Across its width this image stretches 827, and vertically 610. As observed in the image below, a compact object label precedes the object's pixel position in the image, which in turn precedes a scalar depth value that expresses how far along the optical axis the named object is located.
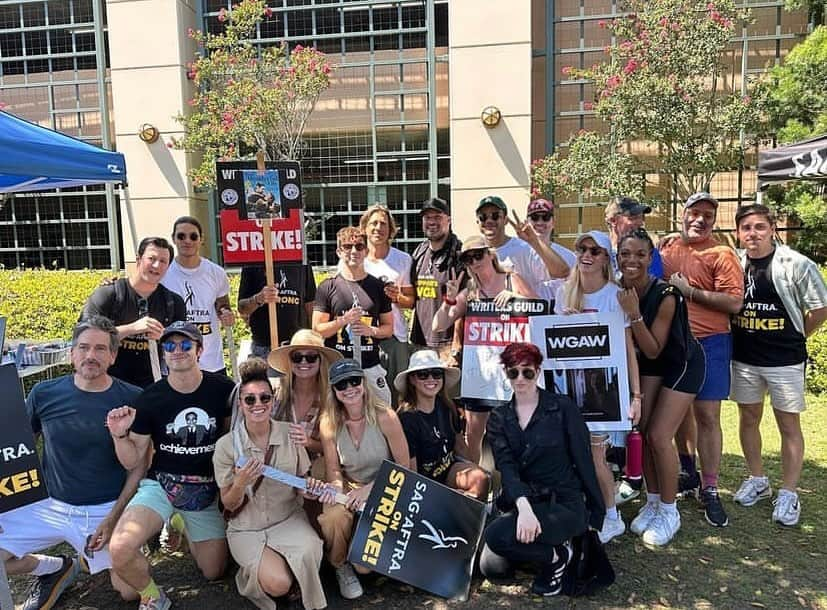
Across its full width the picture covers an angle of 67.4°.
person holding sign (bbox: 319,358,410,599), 3.53
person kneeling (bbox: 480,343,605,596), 3.37
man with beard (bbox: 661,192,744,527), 3.93
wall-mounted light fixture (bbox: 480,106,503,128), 11.30
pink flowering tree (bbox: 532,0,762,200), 9.39
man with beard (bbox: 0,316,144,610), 3.29
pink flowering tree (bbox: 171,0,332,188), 10.37
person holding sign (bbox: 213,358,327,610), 3.24
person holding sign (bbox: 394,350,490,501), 3.80
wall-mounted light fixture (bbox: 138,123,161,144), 12.15
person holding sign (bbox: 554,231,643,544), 3.73
